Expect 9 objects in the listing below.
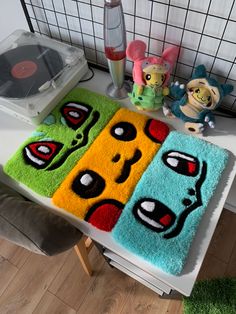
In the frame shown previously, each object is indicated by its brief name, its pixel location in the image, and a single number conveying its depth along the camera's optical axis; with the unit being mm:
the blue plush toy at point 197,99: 708
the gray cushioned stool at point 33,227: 604
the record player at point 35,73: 800
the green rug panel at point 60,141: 717
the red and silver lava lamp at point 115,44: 669
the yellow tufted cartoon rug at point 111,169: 663
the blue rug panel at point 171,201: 605
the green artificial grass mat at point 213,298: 1068
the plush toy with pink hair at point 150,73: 744
